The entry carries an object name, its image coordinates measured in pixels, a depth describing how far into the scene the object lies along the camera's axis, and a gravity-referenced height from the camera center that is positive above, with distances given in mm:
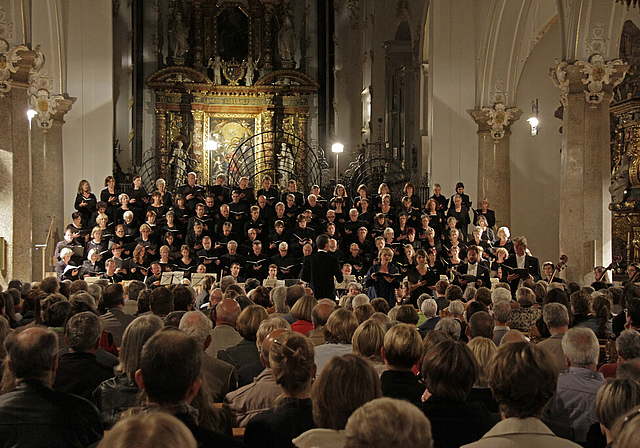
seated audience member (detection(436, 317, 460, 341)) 4955 -733
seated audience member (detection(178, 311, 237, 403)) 4336 -854
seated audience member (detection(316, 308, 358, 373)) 4684 -726
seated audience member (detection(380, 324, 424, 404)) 3750 -720
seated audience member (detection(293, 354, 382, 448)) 2654 -612
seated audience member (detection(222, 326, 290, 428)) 3793 -903
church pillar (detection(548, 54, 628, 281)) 12516 +882
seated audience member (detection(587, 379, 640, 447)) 2809 -681
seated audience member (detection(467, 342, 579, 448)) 2664 -632
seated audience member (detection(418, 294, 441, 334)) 6227 -831
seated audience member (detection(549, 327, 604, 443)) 3844 -857
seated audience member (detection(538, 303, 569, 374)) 5209 -724
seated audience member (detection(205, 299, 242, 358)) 5527 -817
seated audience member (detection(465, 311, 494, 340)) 4965 -705
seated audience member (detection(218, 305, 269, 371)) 4957 -826
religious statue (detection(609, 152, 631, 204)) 14164 +568
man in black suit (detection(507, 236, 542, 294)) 12359 -772
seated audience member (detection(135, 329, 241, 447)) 2662 -571
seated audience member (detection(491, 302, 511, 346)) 5762 -789
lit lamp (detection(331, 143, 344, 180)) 21817 +1852
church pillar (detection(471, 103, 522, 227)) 17297 +1027
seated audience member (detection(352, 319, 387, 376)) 4125 -671
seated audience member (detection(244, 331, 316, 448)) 3012 -740
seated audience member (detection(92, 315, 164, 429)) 3650 -802
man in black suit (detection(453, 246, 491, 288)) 11455 -877
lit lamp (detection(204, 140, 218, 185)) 24484 +2108
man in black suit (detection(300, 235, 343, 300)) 9836 -725
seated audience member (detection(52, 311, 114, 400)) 4105 -784
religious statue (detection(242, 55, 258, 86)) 25061 +4642
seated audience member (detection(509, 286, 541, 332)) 6664 -856
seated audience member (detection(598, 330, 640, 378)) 4211 -719
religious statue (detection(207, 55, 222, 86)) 24797 +4638
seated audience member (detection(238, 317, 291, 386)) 4320 -871
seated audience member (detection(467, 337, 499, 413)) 3795 -800
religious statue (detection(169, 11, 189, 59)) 24703 +5584
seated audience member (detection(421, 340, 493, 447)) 3062 -742
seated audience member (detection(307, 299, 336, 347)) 5508 -706
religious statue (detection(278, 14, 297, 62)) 25250 +5602
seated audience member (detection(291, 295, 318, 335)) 5703 -721
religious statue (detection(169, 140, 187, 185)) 23244 +1579
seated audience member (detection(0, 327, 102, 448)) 2984 -753
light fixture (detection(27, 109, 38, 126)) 14453 +2013
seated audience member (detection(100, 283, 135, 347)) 6277 -808
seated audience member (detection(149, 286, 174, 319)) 5773 -643
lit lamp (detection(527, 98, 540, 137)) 16984 +1995
